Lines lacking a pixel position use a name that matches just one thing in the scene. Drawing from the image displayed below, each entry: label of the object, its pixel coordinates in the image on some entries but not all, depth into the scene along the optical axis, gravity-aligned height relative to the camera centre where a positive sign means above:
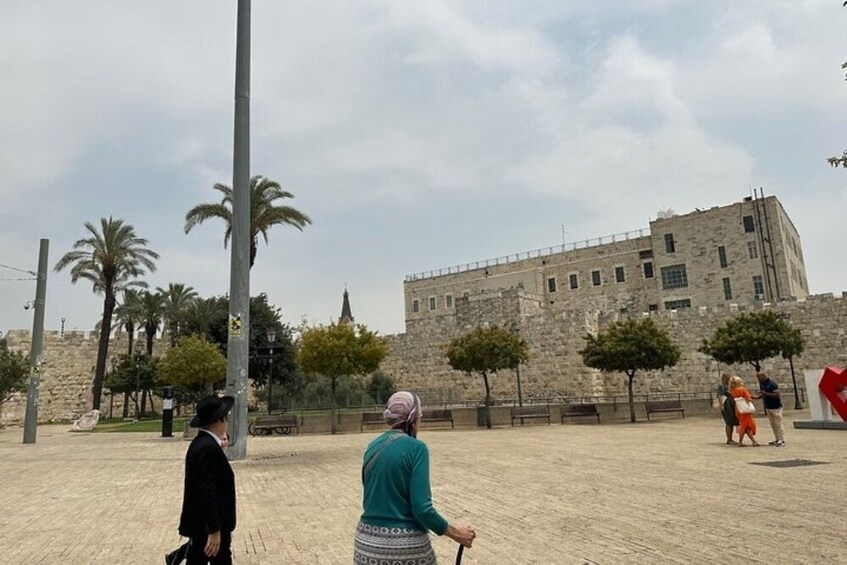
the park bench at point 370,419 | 22.11 -1.10
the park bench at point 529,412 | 23.12 -1.16
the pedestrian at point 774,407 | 12.38 -0.74
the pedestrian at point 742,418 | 12.59 -0.96
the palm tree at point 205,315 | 37.59 +5.23
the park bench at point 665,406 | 22.87 -1.15
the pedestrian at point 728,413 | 12.89 -0.85
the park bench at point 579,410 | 23.16 -1.17
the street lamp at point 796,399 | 24.96 -1.18
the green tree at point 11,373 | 27.91 +1.51
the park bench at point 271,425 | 21.06 -1.10
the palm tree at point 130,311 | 41.12 +6.20
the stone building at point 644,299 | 31.92 +6.02
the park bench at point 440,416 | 22.73 -1.14
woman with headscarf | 2.71 -0.57
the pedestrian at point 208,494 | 3.61 -0.61
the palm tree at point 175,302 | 41.25 +6.76
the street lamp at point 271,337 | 22.37 +2.14
